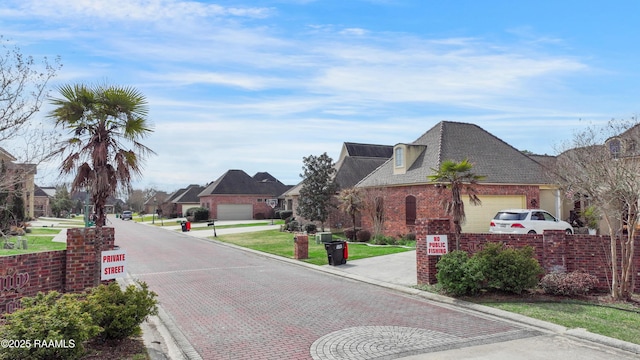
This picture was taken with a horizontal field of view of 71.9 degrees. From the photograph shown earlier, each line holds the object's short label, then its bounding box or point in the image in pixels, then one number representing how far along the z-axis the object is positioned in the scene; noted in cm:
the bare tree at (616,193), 1012
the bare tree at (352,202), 2717
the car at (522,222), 2052
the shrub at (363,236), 2672
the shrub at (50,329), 532
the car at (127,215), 7288
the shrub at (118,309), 677
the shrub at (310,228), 3284
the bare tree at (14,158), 812
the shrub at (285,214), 4781
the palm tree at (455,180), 1384
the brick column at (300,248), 1938
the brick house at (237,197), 5662
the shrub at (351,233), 2733
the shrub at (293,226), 3425
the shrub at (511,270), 1085
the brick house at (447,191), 2411
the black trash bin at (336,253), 1728
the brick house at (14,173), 838
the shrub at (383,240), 2448
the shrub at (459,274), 1084
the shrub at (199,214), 5478
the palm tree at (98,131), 880
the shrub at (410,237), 2459
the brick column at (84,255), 847
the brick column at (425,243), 1271
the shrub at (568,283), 1076
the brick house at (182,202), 6988
